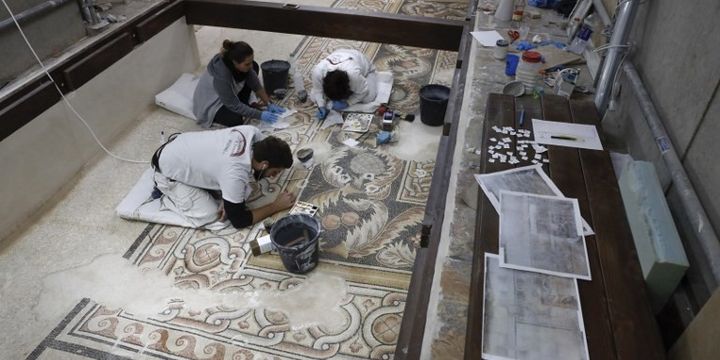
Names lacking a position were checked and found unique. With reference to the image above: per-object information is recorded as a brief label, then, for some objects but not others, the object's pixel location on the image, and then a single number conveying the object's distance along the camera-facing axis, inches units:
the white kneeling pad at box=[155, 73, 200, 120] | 134.4
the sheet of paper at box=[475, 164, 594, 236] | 59.9
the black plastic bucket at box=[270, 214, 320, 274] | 84.3
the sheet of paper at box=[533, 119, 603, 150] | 68.4
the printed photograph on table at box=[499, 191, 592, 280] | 50.4
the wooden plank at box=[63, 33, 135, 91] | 107.1
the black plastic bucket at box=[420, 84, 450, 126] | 123.0
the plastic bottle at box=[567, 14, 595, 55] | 100.2
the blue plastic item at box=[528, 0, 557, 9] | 123.7
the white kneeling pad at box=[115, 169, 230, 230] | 99.4
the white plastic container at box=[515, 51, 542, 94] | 90.0
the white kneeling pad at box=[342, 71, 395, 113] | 133.1
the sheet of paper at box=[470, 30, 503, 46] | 106.3
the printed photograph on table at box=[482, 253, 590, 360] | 42.9
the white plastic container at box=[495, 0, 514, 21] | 115.9
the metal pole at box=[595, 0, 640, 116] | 71.5
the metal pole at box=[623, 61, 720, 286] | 45.2
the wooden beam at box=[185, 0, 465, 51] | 130.7
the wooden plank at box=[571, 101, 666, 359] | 43.1
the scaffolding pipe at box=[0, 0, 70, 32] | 96.8
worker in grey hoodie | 120.0
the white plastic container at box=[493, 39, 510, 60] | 98.8
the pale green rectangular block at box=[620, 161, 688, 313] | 46.7
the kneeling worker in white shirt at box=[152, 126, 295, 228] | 90.7
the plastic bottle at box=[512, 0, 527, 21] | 118.0
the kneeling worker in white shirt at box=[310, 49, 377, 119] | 127.3
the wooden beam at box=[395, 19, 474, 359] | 50.2
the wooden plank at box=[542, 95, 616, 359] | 43.3
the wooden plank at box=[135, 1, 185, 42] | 126.7
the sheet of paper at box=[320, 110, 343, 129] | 129.5
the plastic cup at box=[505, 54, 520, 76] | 93.7
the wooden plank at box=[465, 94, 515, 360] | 45.0
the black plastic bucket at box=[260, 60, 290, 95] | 141.2
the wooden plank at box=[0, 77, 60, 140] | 92.4
